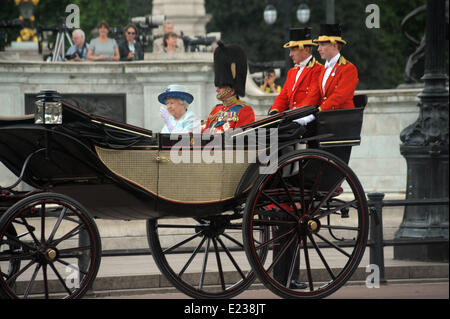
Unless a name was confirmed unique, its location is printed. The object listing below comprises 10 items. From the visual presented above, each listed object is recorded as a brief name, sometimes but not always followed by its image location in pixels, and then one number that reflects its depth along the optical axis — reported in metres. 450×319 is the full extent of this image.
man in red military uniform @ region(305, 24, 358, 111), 15.99
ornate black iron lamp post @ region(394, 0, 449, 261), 22.33
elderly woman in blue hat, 15.80
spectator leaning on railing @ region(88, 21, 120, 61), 33.34
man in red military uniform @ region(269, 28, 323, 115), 16.48
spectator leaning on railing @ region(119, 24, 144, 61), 34.25
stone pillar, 50.81
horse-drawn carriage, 13.75
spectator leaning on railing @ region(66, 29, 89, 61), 33.62
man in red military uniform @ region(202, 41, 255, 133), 15.89
